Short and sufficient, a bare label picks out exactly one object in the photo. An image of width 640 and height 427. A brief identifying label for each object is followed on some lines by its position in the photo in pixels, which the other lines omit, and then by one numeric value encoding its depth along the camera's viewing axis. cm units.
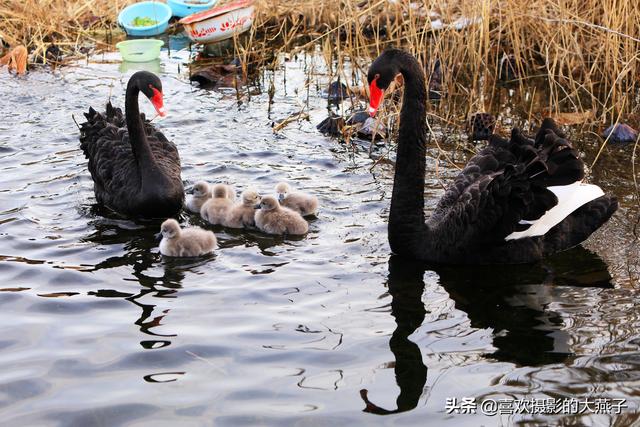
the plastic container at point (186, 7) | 1018
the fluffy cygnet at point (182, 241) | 473
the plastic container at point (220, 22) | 880
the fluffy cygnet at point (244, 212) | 520
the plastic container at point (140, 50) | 890
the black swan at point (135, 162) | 537
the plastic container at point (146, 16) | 973
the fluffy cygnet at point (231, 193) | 544
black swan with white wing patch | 447
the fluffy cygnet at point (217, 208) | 523
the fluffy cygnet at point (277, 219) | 501
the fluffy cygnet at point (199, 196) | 551
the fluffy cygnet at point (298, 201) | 527
